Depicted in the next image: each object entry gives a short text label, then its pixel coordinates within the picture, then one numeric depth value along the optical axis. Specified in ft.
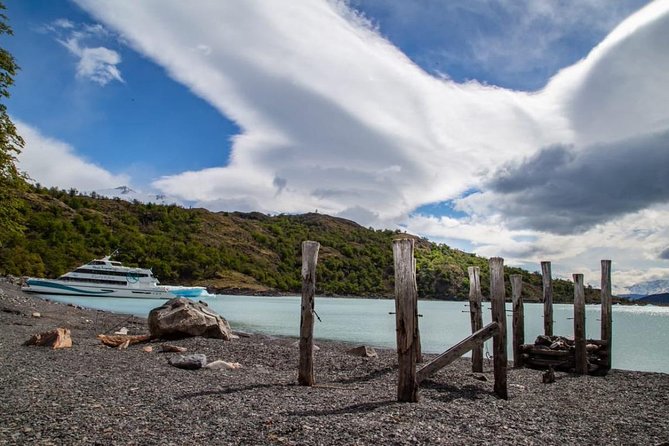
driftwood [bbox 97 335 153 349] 64.69
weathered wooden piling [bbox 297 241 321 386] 44.88
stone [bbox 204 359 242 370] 49.93
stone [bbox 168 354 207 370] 48.55
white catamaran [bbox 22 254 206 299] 274.50
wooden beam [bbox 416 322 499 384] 38.75
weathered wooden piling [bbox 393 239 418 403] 37.09
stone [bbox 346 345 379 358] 72.90
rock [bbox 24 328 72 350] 55.21
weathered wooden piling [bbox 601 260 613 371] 73.61
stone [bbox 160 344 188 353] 60.29
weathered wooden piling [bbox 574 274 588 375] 68.28
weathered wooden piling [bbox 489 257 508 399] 44.55
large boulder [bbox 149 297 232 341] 71.46
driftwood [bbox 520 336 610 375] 69.82
